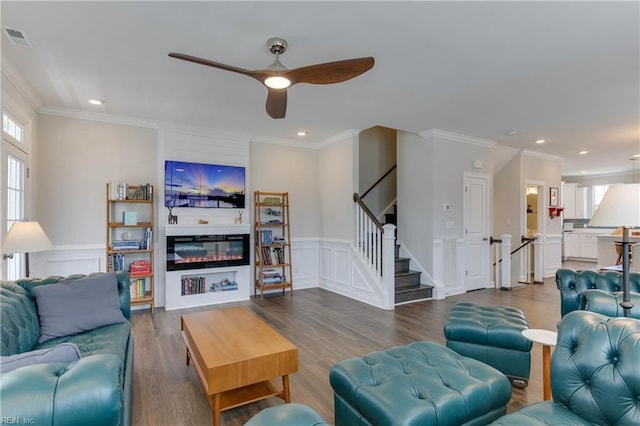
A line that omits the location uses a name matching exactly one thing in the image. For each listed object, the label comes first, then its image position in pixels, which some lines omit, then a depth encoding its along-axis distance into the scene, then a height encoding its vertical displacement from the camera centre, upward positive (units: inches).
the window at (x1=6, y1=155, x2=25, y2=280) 129.6 +6.7
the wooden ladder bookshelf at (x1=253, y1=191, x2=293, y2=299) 218.7 -18.3
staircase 201.0 -45.3
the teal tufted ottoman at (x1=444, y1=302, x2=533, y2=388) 97.0 -38.6
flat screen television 194.1 +18.8
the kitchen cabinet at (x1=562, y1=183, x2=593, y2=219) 413.1 +16.0
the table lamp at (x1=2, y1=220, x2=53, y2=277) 101.9 -7.6
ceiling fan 93.9 +43.3
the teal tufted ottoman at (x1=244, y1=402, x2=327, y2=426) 50.8 -32.4
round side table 82.6 -36.5
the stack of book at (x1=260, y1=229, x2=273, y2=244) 219.6 -14.1
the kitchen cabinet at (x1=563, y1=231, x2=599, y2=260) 384.8 -35.9
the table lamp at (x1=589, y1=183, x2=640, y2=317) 74.9 +0.6
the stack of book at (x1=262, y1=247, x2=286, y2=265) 220.8 -27.6
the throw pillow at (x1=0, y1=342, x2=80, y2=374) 43.1 -19.7
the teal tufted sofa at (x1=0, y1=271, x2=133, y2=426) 35.8 -20.5
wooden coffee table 79.8 -37.4
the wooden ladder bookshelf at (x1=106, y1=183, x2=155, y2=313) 174.7 -12.1
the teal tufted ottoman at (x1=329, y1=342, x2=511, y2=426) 61.0 -35.4
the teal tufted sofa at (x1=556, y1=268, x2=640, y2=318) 107.8 -22.9
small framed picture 291.3 +16.8
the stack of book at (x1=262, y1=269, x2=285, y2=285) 218.8 -42.0
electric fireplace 189.3 -21.9
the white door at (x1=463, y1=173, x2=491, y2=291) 231.8 -11.4
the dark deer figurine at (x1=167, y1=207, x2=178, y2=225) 193.6 -1.6
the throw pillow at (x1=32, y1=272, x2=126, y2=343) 91.7 -27.0
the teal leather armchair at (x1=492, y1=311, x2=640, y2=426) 54.2 -28.5
